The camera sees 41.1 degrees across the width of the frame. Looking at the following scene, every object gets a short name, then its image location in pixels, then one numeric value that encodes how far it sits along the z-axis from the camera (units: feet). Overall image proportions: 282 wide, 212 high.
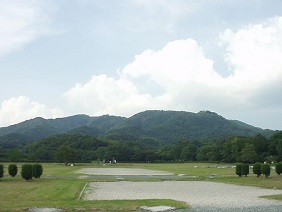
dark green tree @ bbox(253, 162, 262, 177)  134.02
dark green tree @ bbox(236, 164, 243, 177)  138.25
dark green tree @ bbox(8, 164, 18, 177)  133.49
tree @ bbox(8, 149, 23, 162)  367.93
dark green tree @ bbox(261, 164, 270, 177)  127.75
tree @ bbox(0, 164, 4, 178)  122.21
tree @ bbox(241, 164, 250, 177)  136.87
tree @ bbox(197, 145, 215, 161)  420.77
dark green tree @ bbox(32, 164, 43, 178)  129.24
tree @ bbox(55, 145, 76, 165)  328.49
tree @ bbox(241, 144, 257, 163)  318.65
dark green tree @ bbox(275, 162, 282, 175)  132.26
